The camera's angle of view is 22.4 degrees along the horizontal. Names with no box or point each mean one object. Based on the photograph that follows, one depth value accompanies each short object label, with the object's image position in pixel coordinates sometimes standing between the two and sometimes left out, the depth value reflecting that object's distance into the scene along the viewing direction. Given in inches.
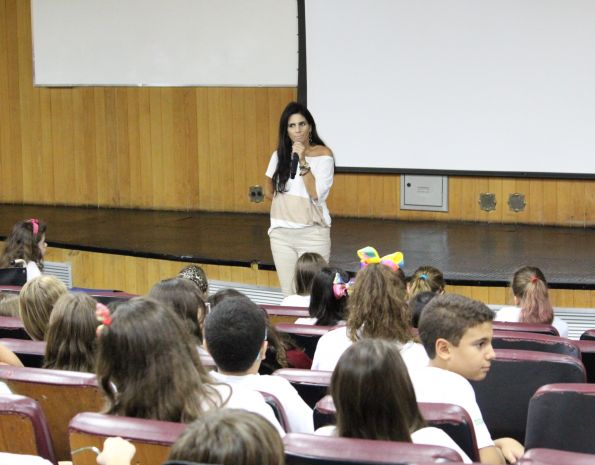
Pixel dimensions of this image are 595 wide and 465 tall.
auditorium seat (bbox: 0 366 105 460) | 138.6
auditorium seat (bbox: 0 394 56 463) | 121.5
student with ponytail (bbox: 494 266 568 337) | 234.5
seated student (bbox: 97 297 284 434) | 122.7
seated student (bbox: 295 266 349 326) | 213.4
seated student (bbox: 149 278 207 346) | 179.5
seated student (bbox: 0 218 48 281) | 303.6
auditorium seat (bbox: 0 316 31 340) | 201.7
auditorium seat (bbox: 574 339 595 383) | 193.8
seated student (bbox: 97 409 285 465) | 80.5
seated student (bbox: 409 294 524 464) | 154.7
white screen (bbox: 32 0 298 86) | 474.4
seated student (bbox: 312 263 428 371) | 177.9
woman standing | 309.2
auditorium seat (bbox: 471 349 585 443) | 164.4
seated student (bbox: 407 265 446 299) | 239.8
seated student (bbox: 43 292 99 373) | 158.1
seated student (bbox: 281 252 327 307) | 255.8
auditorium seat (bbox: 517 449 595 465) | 100.4
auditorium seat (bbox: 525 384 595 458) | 142.2
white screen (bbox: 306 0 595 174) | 421.3
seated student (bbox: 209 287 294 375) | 179.2
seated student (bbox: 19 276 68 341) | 189.5
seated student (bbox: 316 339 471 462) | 112.6
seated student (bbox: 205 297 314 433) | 140.5
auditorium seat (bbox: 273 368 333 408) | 150.6
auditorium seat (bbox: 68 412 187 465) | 105.6
